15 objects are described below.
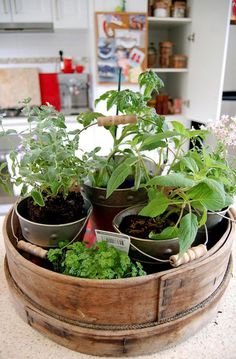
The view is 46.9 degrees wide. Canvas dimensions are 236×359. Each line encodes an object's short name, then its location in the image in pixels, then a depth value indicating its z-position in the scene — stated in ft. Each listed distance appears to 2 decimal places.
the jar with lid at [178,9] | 7.60
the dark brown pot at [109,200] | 2.21
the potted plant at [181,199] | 1.48
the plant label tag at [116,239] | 1.70
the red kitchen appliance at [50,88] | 9.07
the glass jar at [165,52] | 8.40
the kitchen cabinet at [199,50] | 6.53
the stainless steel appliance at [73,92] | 8.51
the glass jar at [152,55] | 8.49
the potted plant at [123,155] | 1.97
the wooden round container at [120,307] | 1.51
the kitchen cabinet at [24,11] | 7.54
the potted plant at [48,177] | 1.81
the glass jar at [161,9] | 7.59
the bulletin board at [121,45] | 7.29
